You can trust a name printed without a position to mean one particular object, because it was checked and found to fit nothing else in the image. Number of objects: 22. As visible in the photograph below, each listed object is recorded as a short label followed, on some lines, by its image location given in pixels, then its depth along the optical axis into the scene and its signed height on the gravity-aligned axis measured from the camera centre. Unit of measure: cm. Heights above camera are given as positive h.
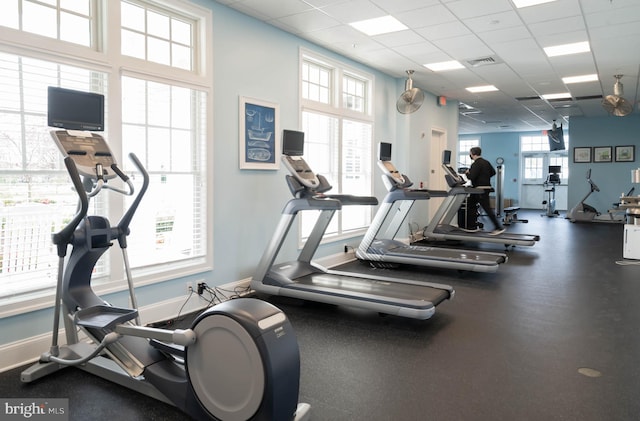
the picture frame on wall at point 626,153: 1235 +112
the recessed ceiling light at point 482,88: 861 +204
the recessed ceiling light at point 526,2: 446 +192
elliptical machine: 208 -79
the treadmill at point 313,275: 407 -88
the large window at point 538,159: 1619 +126
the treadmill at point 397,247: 592 -78
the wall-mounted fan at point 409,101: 702 +145
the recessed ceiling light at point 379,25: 507 +196
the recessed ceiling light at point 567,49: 593 +197
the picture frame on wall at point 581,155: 1283 +111
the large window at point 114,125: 310 +54
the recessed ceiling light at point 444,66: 686 +199
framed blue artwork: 479 +64
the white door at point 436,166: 919 +56
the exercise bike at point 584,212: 1195 -50
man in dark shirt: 889 +32
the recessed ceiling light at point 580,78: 774 +203
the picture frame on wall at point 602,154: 1259 +112
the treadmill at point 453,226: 750 -60
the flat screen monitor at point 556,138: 1273 +158
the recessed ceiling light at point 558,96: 931 +208
